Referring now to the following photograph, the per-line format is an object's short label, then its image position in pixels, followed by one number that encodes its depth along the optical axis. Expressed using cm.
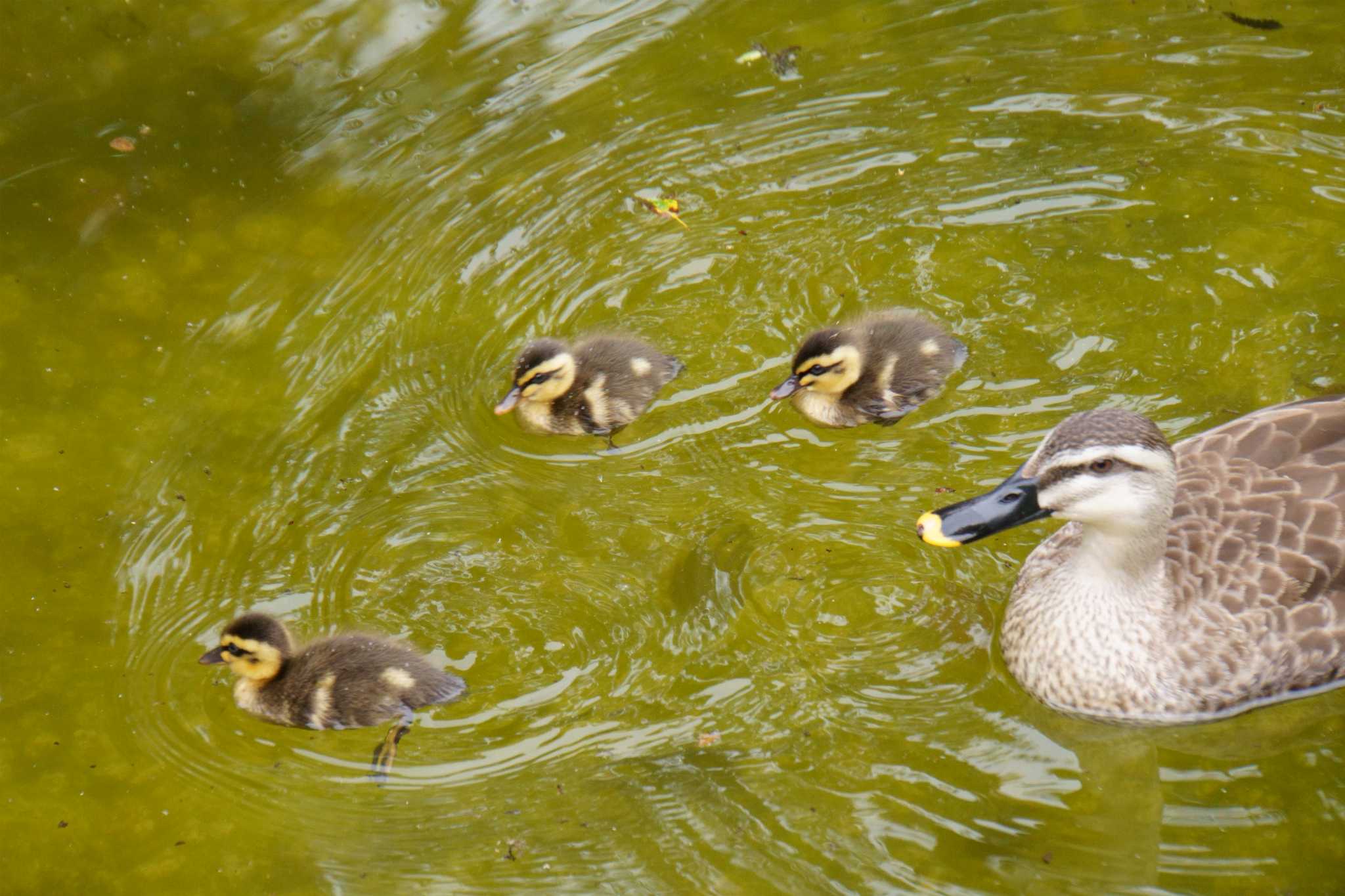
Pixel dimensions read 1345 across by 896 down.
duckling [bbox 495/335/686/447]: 906
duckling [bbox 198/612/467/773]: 764
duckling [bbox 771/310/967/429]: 897
